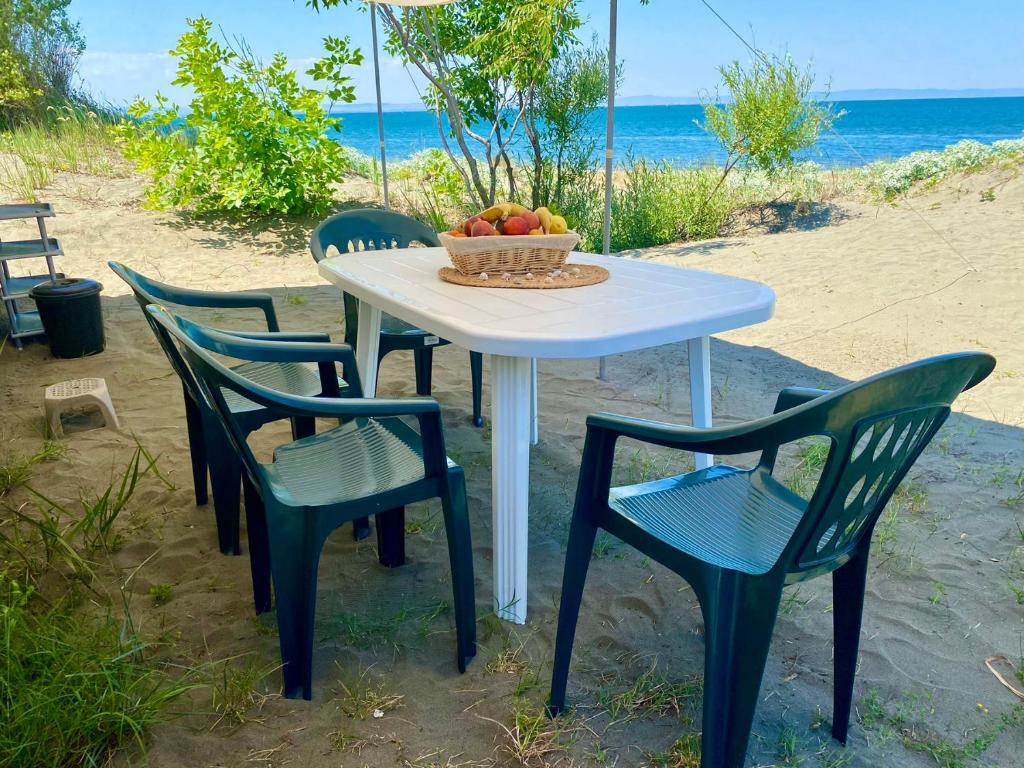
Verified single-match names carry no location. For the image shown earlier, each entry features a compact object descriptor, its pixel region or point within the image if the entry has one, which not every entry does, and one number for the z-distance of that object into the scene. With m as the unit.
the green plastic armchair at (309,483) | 1.46
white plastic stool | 2.93
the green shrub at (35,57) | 10.70
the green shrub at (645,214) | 7.53
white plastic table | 1.59
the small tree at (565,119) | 7.25
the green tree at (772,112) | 7.50
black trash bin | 3.81
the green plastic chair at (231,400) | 1.96
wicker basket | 2.16
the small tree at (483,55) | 6.09
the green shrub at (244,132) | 6.64
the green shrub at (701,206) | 7.73
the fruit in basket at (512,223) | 2.22
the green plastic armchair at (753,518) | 1.08
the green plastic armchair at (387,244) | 2.93
